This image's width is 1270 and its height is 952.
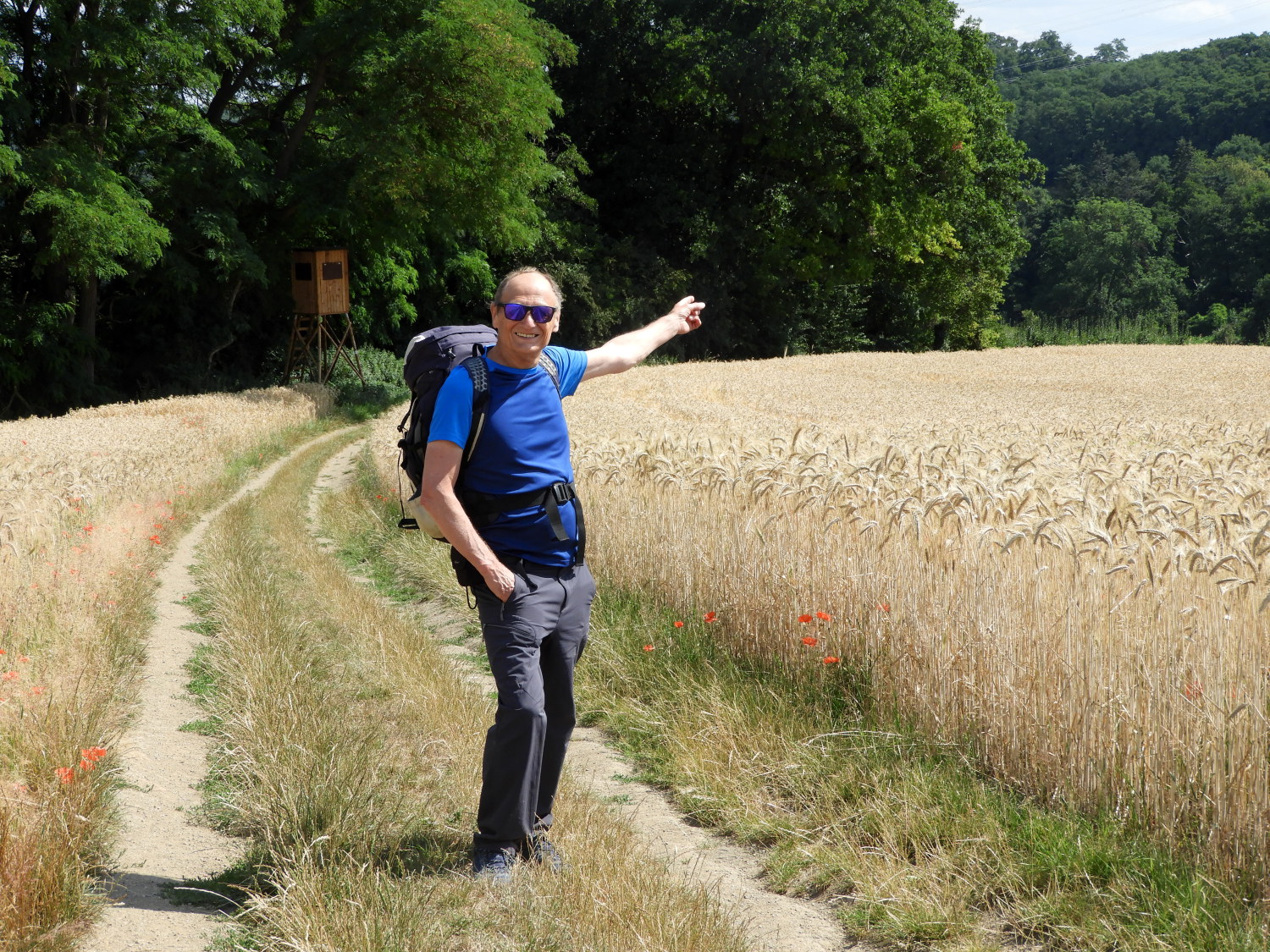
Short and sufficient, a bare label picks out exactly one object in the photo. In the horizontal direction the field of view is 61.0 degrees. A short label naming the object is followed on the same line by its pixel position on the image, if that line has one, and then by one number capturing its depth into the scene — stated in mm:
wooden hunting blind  35469
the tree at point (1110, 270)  95438
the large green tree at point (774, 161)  44938
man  4027
